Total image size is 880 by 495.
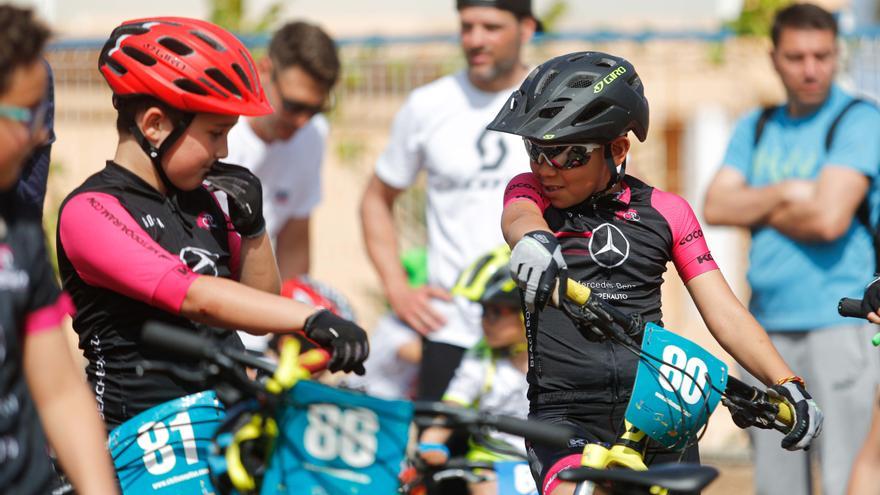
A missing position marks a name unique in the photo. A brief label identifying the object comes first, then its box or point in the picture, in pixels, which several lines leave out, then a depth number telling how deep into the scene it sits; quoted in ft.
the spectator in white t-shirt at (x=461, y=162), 45.91
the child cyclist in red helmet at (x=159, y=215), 27.58
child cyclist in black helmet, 29.63
